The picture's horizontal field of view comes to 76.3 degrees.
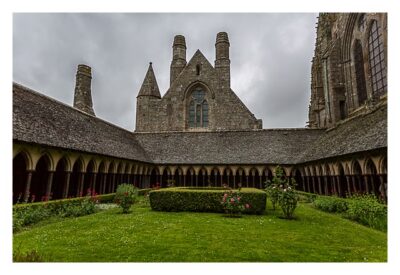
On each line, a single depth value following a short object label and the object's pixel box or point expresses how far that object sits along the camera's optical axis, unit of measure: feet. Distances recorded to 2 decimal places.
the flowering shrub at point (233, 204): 38.24
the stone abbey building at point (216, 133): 44.78
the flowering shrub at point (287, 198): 36.50
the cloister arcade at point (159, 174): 43.68
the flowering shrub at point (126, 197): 41.19
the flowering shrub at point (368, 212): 31.76
